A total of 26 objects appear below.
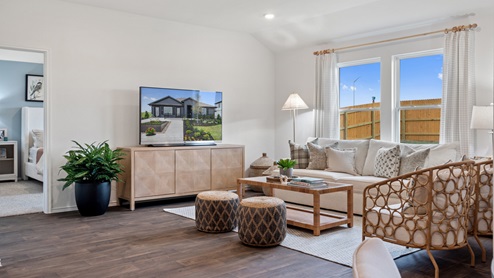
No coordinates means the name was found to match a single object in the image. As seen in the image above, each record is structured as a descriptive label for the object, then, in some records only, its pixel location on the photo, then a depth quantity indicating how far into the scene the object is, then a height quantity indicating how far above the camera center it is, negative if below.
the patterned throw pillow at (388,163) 5.10 -0.27
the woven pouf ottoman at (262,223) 3.71 -0.73
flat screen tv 5.77 +0.34
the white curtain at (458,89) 4.95 +0.61
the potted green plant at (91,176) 4.99 -0.42
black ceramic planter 4.99 -0.67
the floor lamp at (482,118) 4.34 +0.24
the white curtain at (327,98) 6.61 +0.66
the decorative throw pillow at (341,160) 5.65 -0.26
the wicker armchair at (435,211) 2.92 -0.50
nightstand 8.36 -0.39
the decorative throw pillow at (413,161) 4.92 -0.24
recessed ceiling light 6.03 +1.78
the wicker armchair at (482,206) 3.40 -0.53
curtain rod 4.99 +1.37
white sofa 4.91 -0.28
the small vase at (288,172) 4.84 -0.36
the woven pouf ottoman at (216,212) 4.23 -0.72
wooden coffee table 4.14 -0.82
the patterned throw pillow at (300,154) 6.13 -0.20
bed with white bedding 8.22 +0.11
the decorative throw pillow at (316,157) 5.88 -0.23
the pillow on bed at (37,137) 8.16 +0.07
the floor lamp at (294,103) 6.73 +0.60
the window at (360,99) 6.27 +0.64
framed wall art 8.70 +1.10
